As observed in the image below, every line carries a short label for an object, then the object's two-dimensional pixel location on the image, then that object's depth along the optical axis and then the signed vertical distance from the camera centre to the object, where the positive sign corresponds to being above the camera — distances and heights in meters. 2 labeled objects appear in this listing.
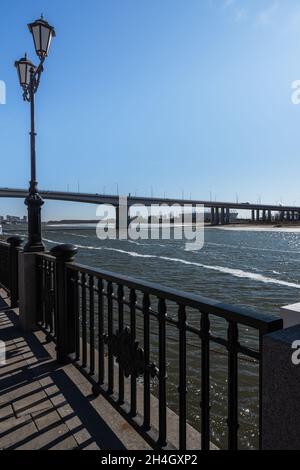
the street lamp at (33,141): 6.97 +1.40
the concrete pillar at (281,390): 1.78 -0.81
